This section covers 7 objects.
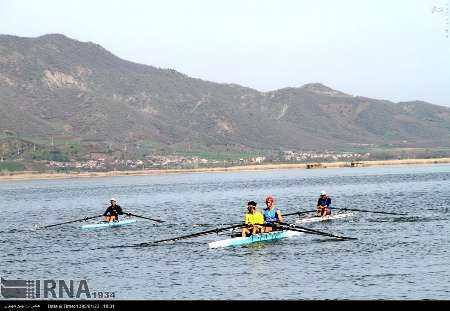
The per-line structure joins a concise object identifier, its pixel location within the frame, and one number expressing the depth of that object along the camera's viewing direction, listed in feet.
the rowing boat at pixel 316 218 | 204.03
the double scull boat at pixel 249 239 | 146.94
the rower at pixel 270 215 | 155.73
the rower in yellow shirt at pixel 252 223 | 147.84
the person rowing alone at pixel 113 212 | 215.51
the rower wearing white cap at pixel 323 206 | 207.72
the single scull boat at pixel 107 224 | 215.92
